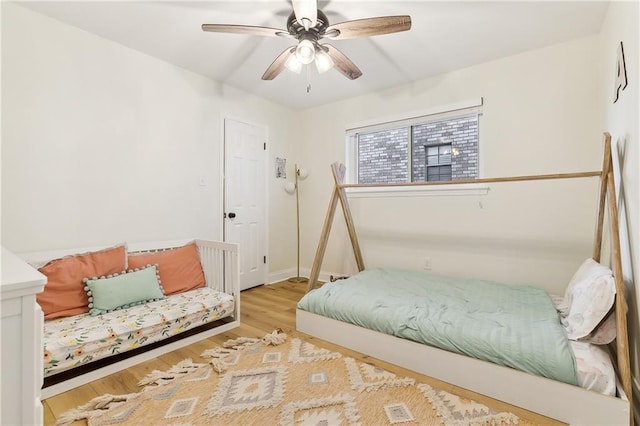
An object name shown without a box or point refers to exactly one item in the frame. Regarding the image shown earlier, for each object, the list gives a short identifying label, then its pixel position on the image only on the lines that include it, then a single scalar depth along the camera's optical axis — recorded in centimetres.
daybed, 174
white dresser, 76
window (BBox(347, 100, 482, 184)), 314
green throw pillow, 207
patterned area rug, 146
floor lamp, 421
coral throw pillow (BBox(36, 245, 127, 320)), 195
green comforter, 155
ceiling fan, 173
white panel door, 350
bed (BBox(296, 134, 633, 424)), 140
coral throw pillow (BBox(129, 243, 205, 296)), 250
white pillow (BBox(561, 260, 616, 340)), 154
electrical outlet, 328
